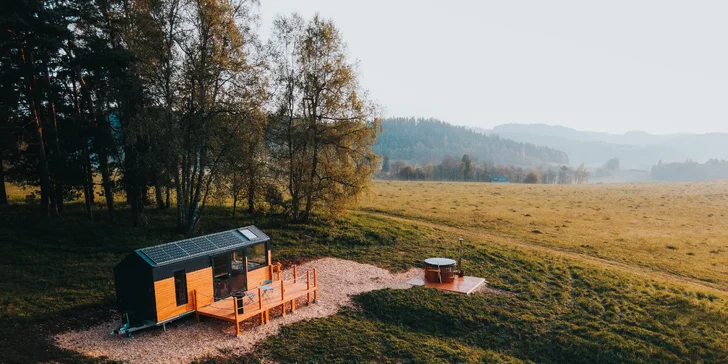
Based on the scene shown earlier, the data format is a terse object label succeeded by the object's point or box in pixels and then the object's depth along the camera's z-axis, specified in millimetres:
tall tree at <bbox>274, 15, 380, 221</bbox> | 29844
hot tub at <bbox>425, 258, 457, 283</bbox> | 20812
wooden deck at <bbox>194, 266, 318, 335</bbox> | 14906
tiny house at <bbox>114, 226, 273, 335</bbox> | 14077
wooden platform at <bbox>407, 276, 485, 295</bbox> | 19906
